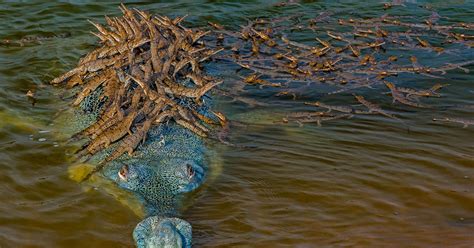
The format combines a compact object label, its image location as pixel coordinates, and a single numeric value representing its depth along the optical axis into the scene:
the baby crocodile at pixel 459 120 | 6.55
